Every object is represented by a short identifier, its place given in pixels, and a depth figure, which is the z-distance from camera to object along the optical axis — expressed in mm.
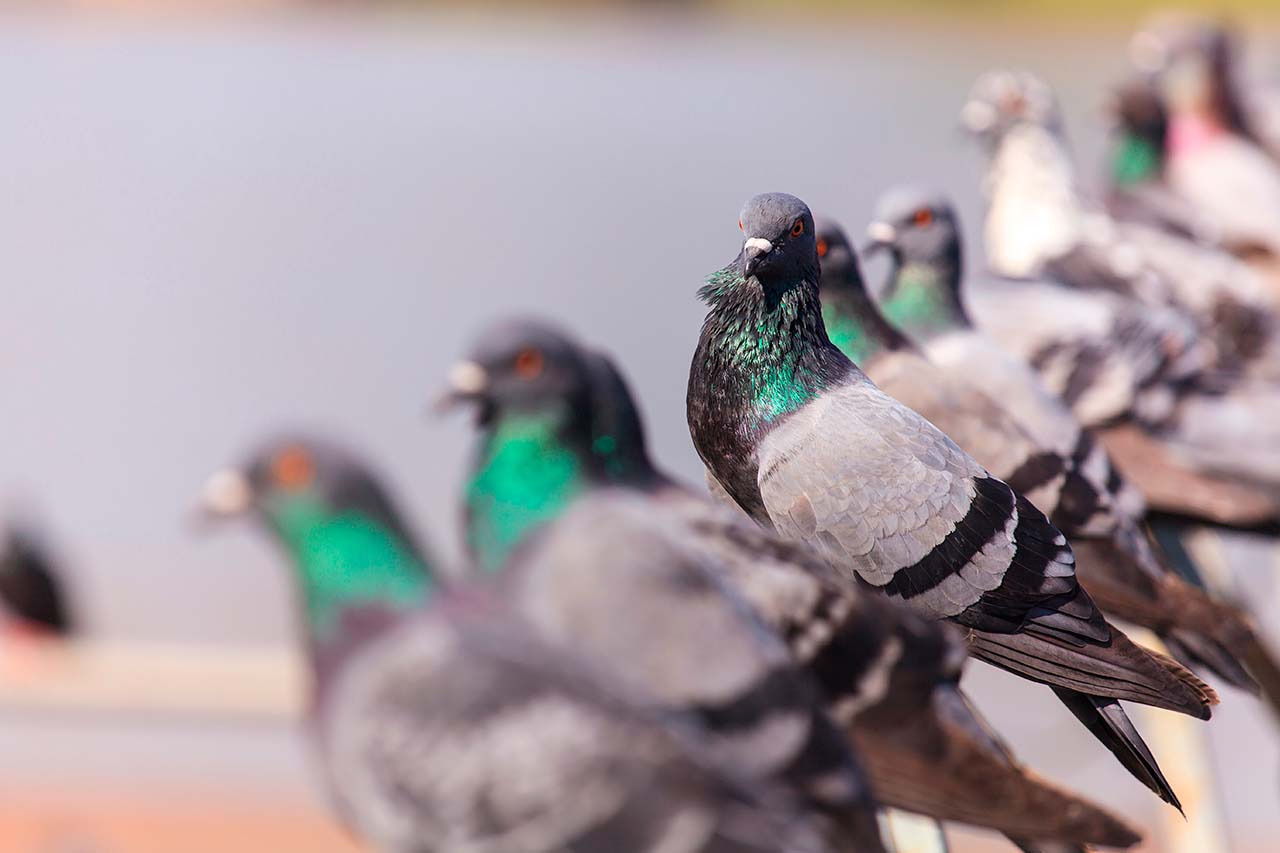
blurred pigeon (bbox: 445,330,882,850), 5022
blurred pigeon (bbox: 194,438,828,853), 4992
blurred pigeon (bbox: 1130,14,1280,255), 10492
